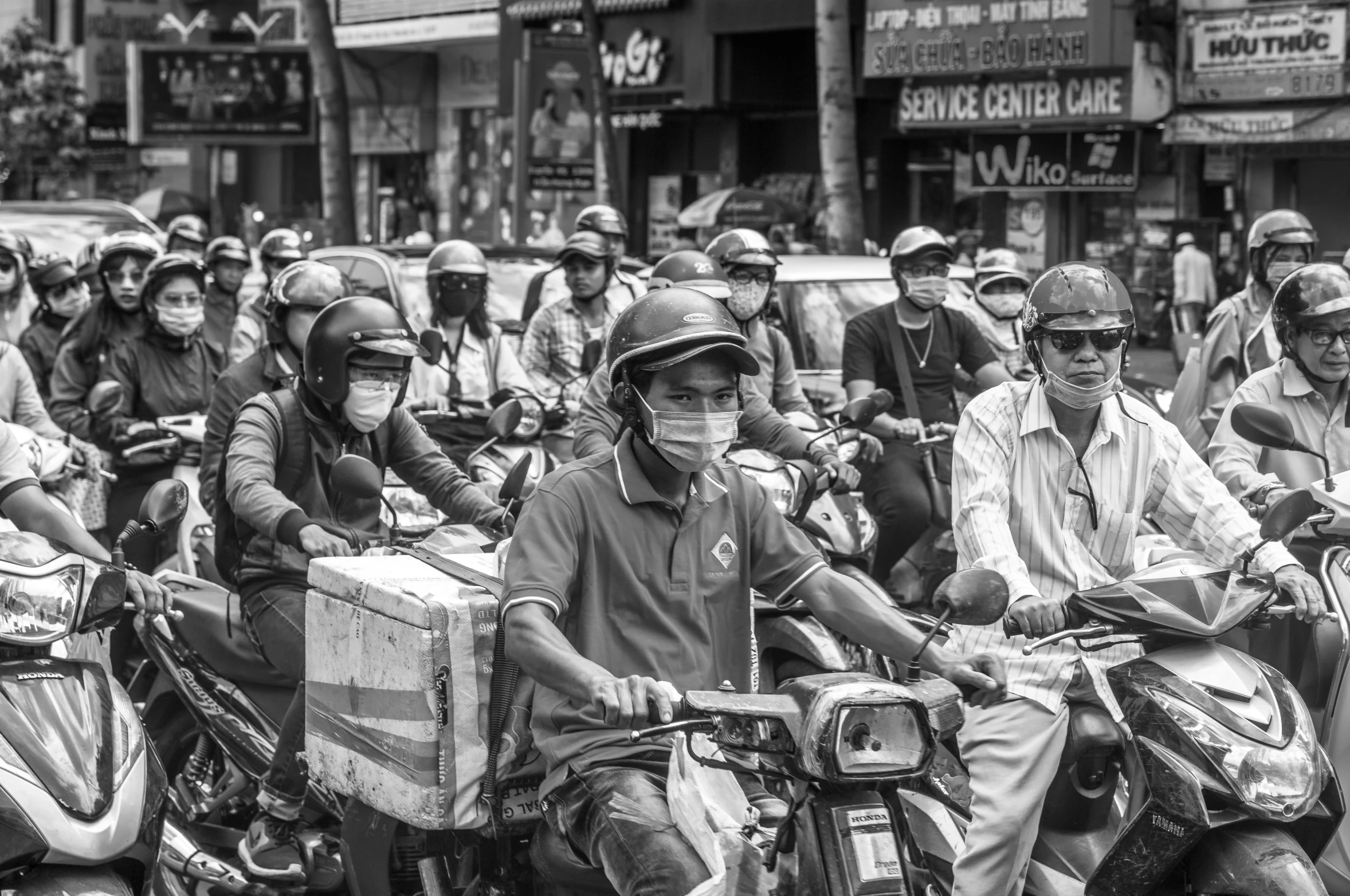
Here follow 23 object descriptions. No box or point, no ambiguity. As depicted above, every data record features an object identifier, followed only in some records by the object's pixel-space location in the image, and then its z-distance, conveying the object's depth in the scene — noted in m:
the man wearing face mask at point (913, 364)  16.07
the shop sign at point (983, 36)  40.30
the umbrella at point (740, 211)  42.86
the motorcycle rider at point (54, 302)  20.80
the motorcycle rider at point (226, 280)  22.44
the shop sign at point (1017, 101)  40.96
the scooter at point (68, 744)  7.65
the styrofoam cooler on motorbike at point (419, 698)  8.33
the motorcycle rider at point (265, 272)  19.07
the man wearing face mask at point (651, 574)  7.45
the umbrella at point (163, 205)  61.21
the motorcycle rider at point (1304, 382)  10.67
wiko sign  42.11
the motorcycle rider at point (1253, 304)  16.18
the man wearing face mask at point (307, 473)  10.43
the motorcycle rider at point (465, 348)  17.73
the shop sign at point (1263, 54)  37.17
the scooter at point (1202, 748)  7.21
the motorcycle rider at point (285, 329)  13.43
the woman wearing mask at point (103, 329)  16.97
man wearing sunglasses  8.64
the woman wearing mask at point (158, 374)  16.11
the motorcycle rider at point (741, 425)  12.97
